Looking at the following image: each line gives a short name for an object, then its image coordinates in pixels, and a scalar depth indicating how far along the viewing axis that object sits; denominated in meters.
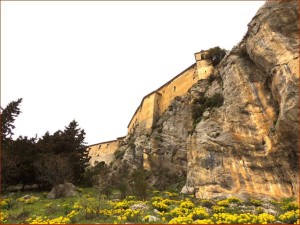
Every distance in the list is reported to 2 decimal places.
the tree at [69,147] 28.66
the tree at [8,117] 26.93
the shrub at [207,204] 17.09
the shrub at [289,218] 12.34
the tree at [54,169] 22.59
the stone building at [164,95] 41.28
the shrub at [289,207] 15.76
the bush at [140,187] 20.08
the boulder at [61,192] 21.89
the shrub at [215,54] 40.46
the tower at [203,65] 39.67
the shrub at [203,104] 28.80
